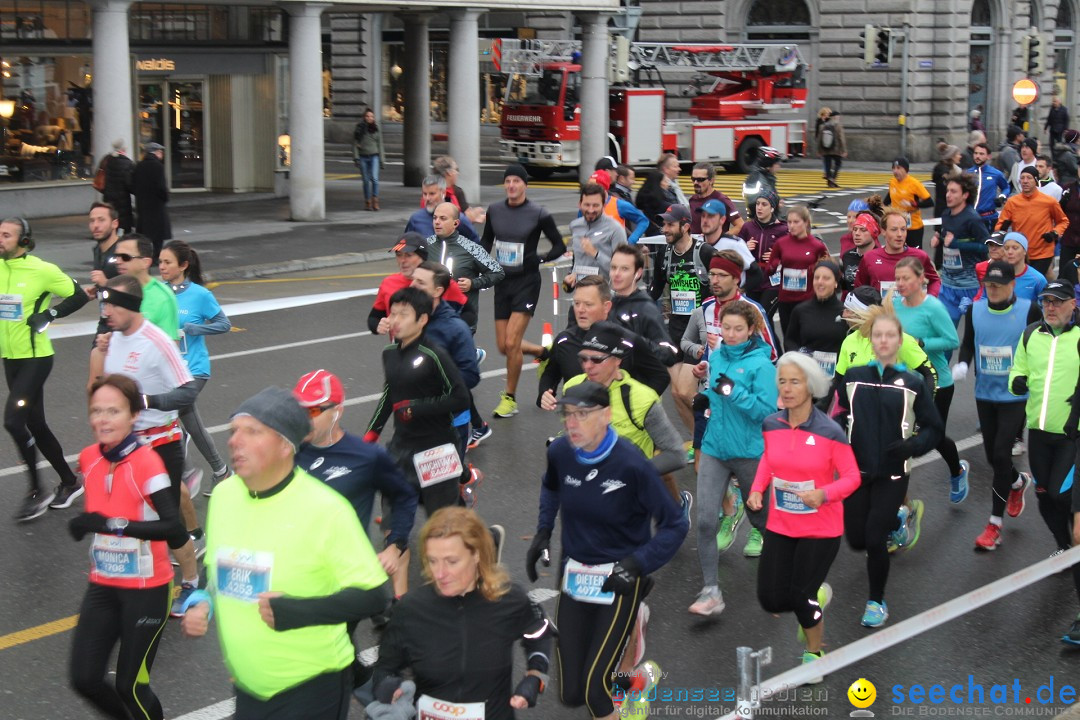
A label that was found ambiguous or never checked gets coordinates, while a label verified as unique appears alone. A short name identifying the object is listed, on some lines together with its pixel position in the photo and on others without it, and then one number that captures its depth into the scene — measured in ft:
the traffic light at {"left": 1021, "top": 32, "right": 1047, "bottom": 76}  121.49
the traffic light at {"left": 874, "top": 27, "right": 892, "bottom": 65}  118.62
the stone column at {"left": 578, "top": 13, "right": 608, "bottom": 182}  96.47
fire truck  114.52
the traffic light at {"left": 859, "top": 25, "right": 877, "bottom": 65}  117.80
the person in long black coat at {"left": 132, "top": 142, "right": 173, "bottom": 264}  64.23
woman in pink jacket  21.38
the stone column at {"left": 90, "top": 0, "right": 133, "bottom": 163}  70.18
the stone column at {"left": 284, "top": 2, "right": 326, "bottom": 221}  77.46
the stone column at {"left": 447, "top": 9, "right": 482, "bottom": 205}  87.56
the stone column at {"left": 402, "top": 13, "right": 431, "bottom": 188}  102.06
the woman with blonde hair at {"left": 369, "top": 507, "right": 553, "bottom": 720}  14.88
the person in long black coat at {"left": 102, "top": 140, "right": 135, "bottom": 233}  66.64
